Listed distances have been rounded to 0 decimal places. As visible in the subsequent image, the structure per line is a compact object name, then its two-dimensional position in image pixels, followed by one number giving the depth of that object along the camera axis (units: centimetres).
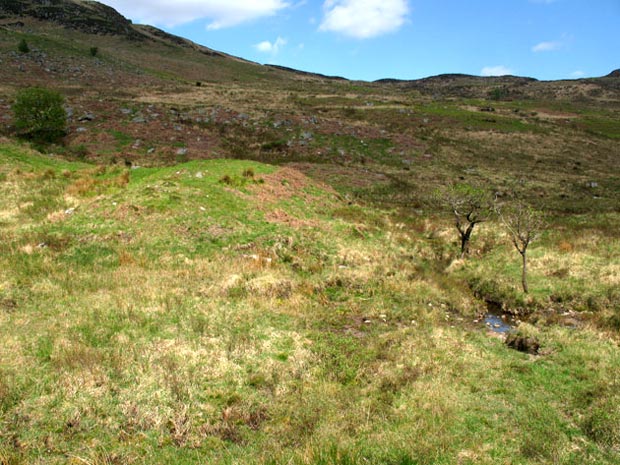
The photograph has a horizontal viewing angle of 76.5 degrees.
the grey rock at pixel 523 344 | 1493
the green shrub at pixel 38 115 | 4619
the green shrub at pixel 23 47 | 8525
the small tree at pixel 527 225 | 2123
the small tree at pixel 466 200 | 2770
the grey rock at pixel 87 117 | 5328
